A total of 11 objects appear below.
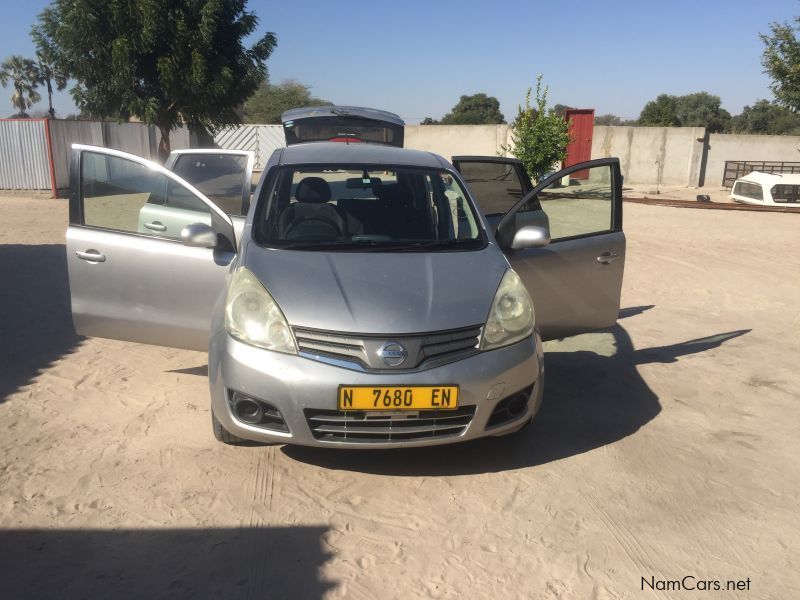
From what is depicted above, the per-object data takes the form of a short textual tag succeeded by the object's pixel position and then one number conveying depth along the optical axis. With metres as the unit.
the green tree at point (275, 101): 57.88
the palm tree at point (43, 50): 17.89
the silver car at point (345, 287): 3.30
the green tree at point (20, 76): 57.94
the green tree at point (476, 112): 72.00
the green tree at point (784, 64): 17.98
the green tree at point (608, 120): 87.31
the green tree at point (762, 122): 55.81
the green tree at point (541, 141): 20.31
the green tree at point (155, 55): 16.95
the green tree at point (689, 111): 61.59
